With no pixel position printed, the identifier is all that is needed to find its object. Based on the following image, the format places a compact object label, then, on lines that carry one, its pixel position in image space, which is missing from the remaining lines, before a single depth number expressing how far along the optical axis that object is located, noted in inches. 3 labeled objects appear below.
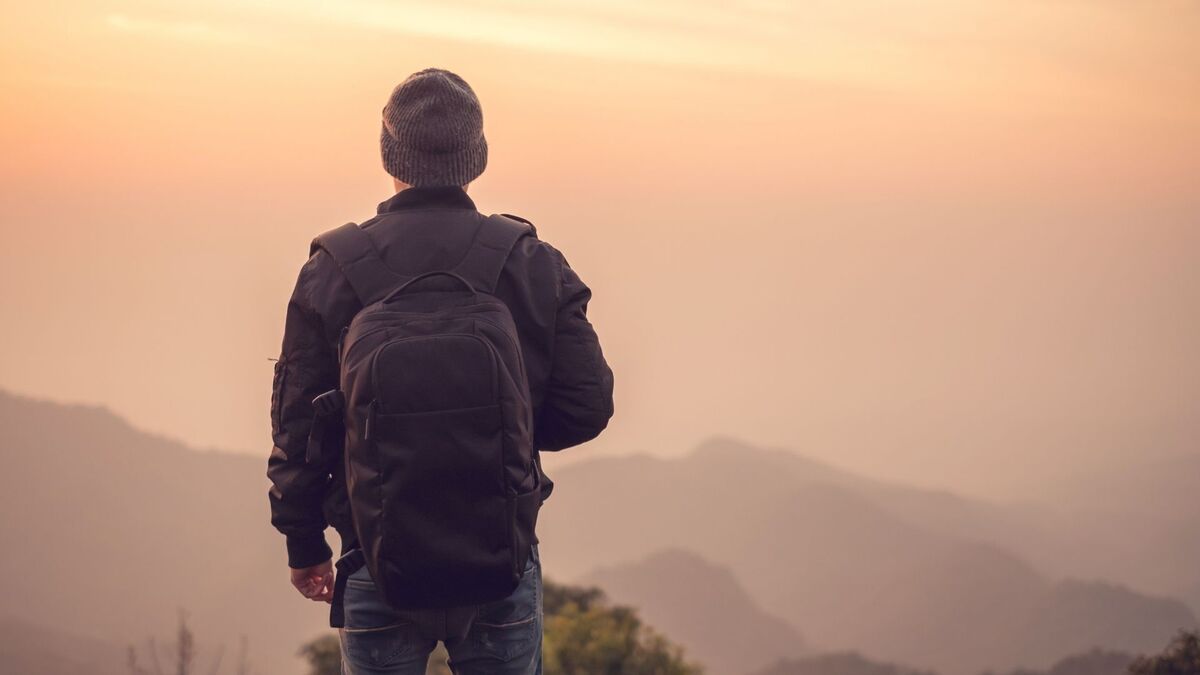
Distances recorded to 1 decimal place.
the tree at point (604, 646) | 644.1
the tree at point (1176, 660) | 532.4
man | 97.9
